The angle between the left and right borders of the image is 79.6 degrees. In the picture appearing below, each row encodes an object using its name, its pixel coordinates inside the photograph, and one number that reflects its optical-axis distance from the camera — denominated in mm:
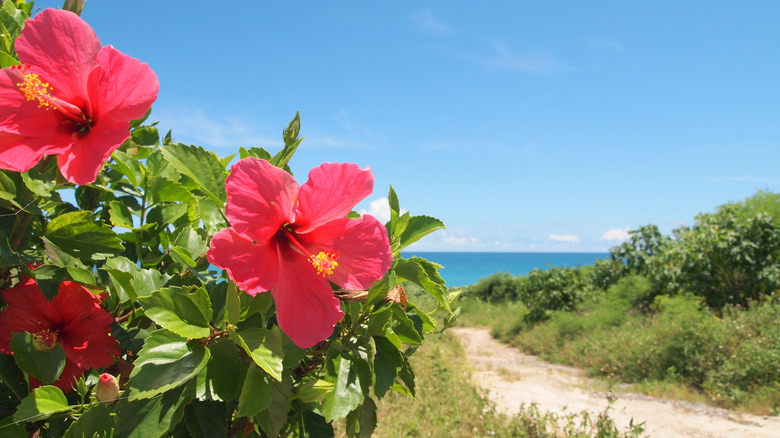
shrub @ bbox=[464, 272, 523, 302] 19812
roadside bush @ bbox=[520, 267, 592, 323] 13227
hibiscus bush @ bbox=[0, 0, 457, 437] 611
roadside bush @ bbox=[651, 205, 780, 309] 8969
